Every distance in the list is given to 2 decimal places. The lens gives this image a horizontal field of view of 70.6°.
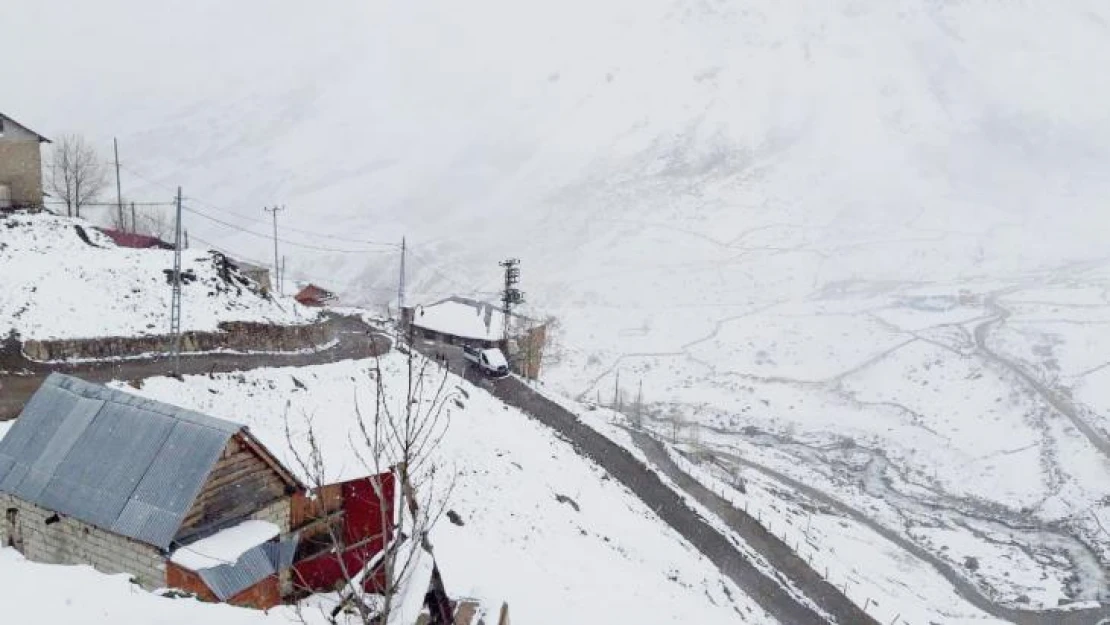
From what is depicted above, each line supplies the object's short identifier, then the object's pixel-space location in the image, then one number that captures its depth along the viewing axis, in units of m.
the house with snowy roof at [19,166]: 37.19
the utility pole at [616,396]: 64.44
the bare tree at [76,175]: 58.94
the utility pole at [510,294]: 50.19
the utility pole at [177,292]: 25.88
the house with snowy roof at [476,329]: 54.09
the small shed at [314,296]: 59.19
